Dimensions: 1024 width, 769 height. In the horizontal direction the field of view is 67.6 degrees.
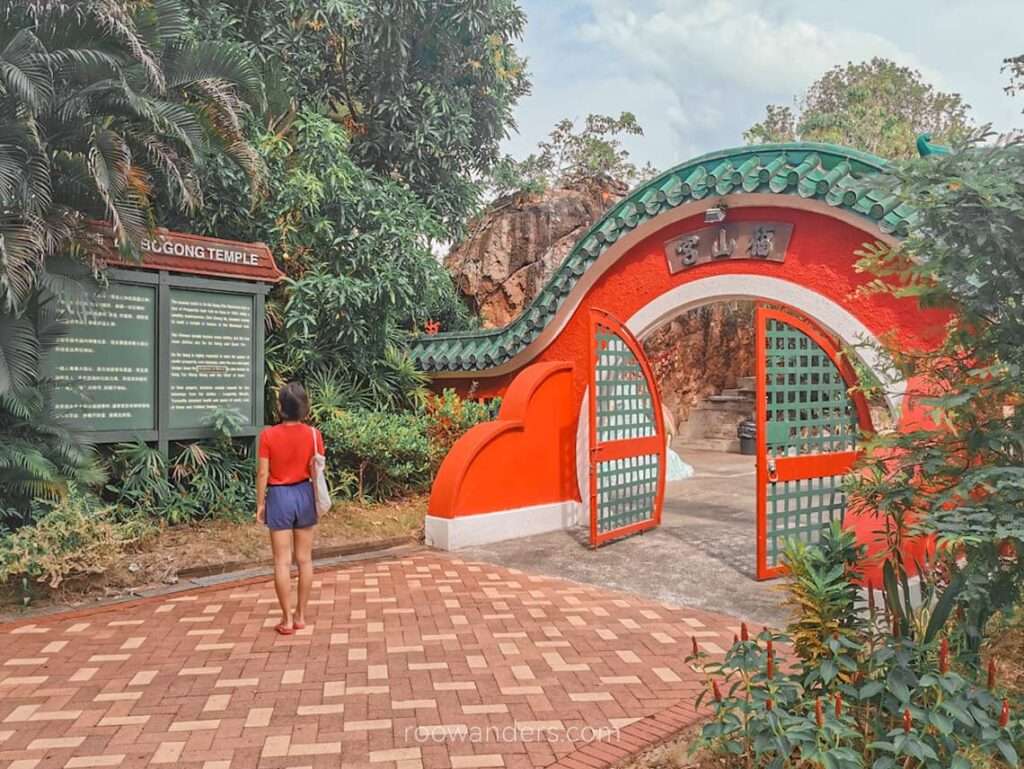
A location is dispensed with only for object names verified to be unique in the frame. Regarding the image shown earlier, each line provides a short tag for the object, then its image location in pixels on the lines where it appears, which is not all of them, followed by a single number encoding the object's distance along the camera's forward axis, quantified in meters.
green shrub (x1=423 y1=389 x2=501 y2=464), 9.38
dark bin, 17.95
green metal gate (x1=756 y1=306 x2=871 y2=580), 6.06
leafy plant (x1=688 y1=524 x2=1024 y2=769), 2.52
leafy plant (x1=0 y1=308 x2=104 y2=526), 5.63
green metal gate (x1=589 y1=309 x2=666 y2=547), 7.30
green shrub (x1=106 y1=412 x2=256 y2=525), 7.05
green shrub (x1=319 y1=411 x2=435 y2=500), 8.62
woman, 4.70
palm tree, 5.54
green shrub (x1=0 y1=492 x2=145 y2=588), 5.35
